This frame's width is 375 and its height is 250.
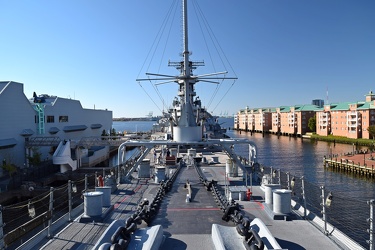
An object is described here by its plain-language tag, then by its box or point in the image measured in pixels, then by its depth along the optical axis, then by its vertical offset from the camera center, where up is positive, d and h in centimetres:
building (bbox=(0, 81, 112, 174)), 2531 +51
